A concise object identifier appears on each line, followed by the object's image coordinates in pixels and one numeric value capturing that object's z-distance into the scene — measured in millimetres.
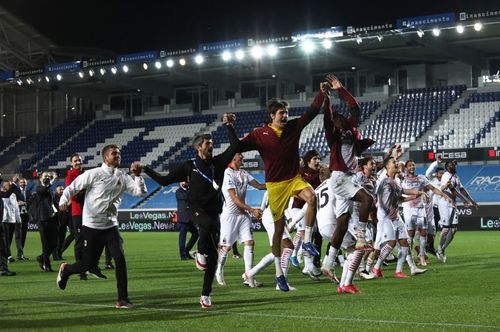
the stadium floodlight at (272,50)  47066
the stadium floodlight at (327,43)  45031
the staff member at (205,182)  11062
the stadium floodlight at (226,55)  48656
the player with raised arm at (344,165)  12148
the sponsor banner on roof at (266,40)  46438
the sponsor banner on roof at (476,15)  40759
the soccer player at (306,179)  16020
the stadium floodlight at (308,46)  45534
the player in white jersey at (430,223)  20516
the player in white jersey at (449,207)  19766
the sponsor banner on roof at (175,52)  50125
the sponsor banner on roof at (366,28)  43375
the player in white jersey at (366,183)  14564
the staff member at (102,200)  11336
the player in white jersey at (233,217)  14300
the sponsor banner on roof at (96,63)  53609
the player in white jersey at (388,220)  15156
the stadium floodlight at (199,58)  50031
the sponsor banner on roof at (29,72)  56750
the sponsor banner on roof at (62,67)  54906
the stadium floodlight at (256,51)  47406
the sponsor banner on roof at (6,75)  57906
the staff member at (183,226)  22156
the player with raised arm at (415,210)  18094
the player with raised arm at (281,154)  11594
